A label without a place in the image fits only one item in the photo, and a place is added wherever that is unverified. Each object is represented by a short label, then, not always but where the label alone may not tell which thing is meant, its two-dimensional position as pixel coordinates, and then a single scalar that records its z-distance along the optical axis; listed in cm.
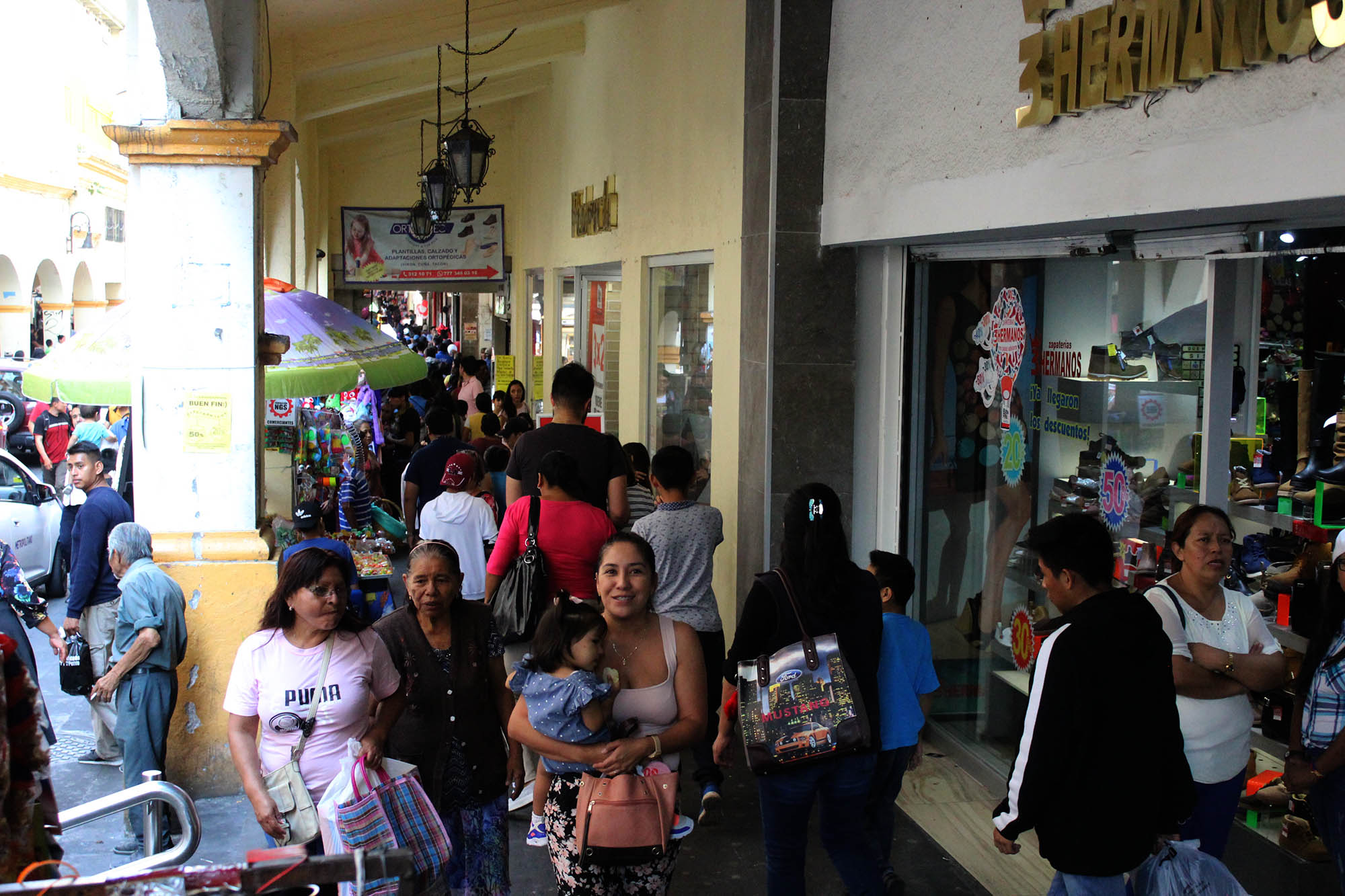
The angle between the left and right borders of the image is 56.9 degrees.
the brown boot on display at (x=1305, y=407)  467
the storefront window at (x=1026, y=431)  509
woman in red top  559
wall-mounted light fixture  3294
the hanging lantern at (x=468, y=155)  1112
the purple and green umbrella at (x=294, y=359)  746
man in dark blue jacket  650
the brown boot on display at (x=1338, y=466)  456
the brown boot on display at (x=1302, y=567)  471
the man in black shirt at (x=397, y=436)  1306
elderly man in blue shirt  567
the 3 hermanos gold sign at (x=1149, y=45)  342
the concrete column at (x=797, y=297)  688
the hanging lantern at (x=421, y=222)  1568
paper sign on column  618
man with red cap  714
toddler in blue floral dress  373
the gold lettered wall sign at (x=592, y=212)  1162
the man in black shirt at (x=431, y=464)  894
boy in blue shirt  466
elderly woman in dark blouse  438
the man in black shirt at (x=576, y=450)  632
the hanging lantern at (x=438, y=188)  1316
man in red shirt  1577
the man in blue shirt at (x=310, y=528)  639
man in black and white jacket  348
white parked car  1148
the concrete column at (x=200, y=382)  612
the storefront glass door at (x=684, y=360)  891
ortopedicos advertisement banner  1675
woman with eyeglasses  405
